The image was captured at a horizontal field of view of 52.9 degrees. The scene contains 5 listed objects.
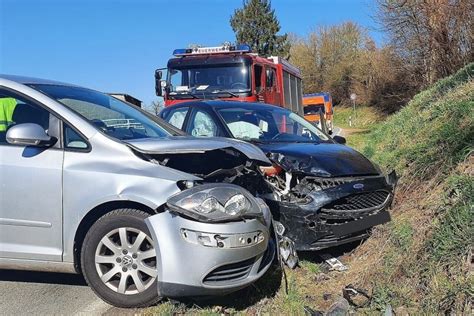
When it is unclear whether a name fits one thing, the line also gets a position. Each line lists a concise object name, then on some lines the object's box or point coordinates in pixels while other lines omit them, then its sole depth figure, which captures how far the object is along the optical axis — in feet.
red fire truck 35.83
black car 14.35
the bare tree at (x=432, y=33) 63.26
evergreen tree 166.50
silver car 10.92
